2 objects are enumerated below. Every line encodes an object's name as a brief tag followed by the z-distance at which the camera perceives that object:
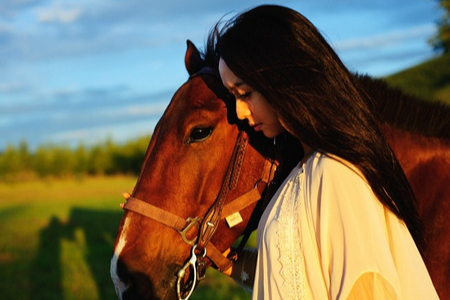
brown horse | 2.49
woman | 1.92
